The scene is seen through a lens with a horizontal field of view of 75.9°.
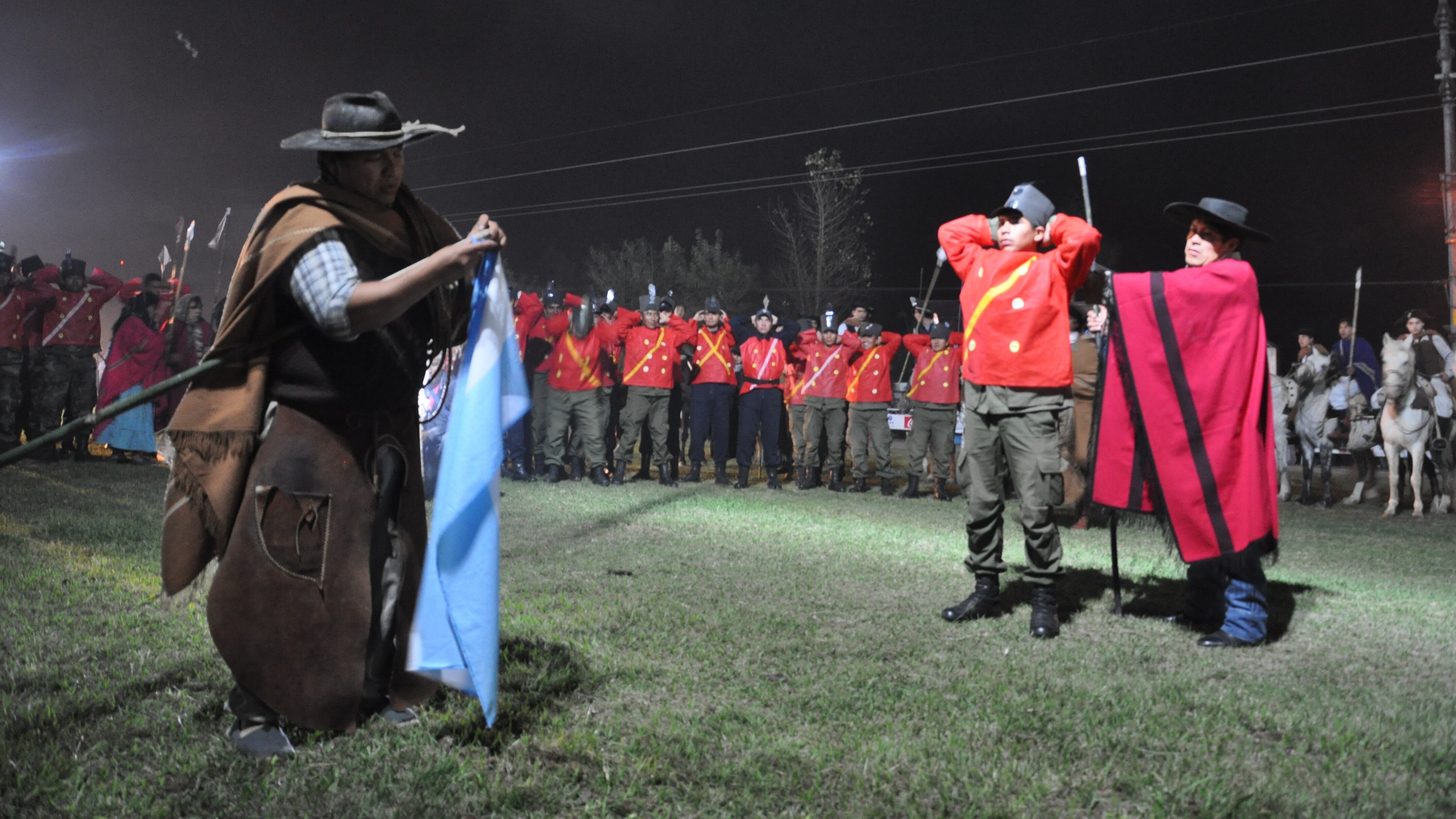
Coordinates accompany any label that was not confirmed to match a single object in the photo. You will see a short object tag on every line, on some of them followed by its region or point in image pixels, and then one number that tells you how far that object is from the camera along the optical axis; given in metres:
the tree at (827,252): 35.22
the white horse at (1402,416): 11.62
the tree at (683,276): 43.66
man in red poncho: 4.97
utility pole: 18.64
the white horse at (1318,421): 13.48
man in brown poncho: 2.96
